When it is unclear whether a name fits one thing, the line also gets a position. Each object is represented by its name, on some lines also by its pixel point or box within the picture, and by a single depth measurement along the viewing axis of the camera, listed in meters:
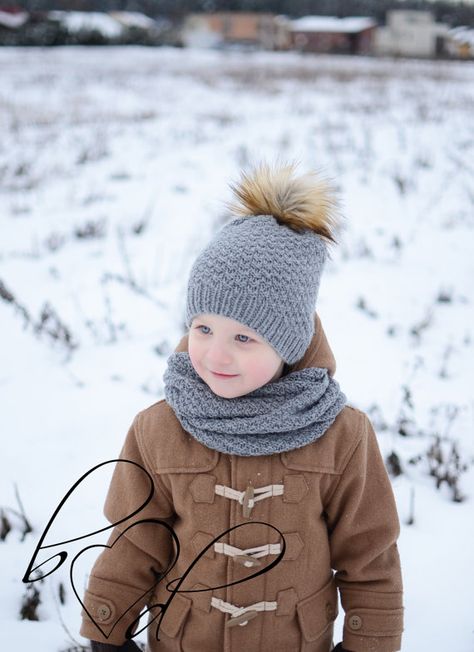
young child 1.56
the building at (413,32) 45.31
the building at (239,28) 58.88
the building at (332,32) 53.38
